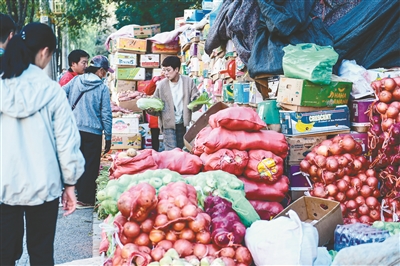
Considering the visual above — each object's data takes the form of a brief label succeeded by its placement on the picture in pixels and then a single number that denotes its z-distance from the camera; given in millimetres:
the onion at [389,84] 4645
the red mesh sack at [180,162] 4895
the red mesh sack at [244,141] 4824
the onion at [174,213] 3365
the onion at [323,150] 4812
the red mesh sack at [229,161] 4695
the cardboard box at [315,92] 5008
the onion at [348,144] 4730
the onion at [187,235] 3377
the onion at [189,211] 3393
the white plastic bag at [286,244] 3250
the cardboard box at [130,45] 12492
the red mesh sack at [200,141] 5020
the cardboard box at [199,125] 6164
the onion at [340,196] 4672
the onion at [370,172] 4750
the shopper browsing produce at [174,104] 7746
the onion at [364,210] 4652
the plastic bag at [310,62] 4961
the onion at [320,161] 4755
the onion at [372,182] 4703
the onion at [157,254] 3279
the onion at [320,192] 4718
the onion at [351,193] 4676
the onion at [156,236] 3361
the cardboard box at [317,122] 5113
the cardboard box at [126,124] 10086
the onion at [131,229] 3379
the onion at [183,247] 3316
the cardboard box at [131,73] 12672
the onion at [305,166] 4922
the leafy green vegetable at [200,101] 7512
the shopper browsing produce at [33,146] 2996
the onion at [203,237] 3387
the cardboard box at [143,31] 13453
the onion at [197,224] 3385
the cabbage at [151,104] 7555
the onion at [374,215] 4645
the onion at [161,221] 3367
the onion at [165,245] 3336
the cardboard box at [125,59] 12516
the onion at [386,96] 4676
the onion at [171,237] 3391
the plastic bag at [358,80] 5211
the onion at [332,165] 4676
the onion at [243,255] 3381
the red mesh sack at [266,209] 4762
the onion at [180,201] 3426
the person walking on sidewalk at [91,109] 6664
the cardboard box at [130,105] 12008
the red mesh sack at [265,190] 4770
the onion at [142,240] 3381
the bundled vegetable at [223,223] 3404
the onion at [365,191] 4680
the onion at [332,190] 4660
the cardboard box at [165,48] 12914
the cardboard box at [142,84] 12830
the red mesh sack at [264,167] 4719
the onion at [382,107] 4696
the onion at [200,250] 3328
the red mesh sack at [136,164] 4805
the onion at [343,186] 4660
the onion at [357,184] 4691
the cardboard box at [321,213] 3963
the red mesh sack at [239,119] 4855
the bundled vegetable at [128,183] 3732
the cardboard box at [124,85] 12773
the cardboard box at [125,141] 9992
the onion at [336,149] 4754
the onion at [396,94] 4613
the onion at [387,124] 4590
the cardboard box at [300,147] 5125
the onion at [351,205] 4668
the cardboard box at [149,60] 12797
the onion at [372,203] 4656
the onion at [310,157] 4870
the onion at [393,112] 4582
